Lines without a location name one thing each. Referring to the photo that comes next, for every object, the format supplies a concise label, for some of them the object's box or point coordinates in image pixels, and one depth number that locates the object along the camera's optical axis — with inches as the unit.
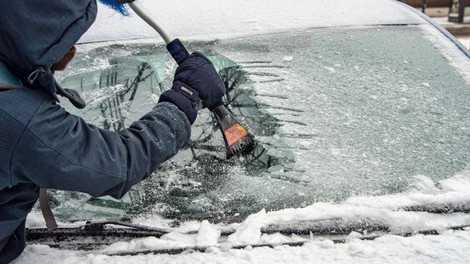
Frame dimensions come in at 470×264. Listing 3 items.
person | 43.4
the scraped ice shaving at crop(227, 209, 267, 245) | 54.9
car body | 62.5
